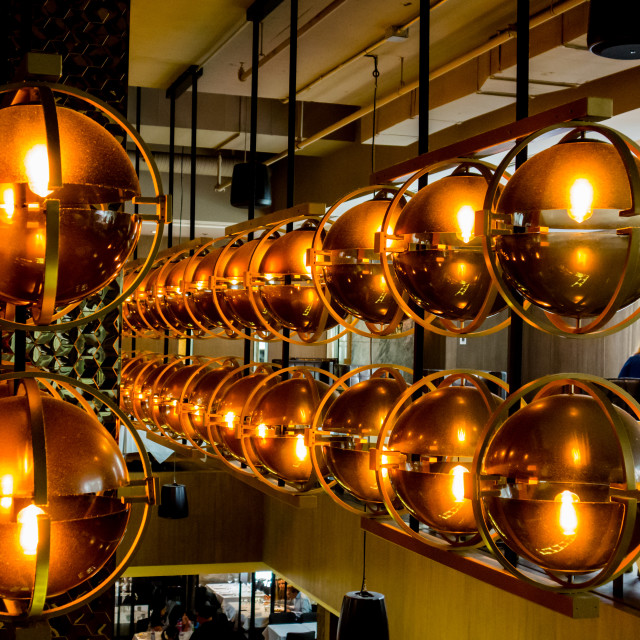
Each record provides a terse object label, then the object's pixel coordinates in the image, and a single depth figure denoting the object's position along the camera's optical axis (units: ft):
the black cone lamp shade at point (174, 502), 34.30
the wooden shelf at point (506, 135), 4.78
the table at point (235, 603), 52.85
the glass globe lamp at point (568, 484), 4.52
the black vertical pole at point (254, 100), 14.43
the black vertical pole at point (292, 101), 12.30
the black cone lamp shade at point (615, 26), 10.85
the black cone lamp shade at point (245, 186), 27.53
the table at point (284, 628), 49.22
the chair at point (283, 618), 50.67
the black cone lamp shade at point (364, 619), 18.92
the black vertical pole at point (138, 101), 22.55
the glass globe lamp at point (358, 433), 6.61
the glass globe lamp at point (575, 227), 4.40
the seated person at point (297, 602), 52.75
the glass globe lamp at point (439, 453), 5.52
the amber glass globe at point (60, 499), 3.70
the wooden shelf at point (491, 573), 5.00
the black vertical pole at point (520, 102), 6.40
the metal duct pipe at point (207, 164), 36.76
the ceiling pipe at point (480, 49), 15.61
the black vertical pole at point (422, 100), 8.13
